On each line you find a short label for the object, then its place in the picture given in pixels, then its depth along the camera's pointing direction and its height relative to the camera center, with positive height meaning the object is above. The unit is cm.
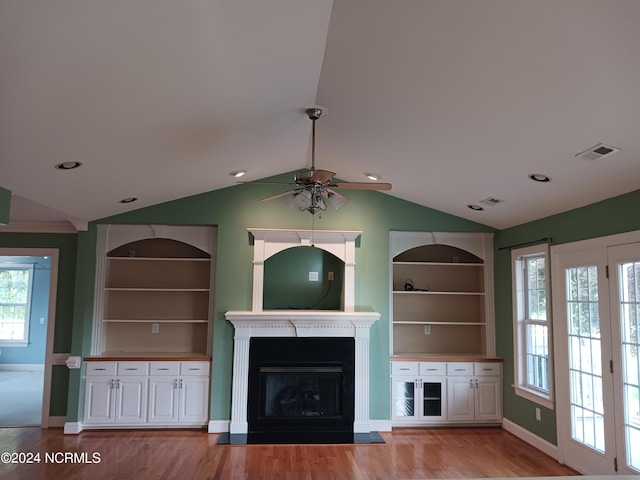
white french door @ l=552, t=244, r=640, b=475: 370 -47
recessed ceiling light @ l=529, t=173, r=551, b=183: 397 +104
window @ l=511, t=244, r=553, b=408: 492 -26
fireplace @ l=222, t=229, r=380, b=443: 535 -86
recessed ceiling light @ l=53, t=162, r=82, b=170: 370 +101
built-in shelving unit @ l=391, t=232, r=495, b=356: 605 +10
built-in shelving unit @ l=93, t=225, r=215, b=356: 584 +2
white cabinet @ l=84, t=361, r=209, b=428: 542 -113
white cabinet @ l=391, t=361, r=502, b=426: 570 -111
